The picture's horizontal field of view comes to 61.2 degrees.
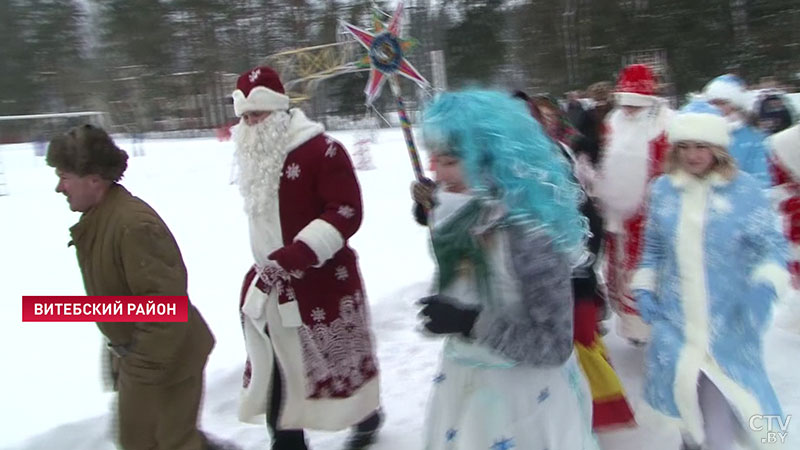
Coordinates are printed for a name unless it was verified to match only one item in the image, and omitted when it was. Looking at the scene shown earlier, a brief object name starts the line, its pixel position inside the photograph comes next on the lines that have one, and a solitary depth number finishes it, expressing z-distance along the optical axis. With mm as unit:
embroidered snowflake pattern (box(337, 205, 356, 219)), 2883
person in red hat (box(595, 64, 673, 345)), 4059
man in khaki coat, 2316
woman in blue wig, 1891
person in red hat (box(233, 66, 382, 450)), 2928
